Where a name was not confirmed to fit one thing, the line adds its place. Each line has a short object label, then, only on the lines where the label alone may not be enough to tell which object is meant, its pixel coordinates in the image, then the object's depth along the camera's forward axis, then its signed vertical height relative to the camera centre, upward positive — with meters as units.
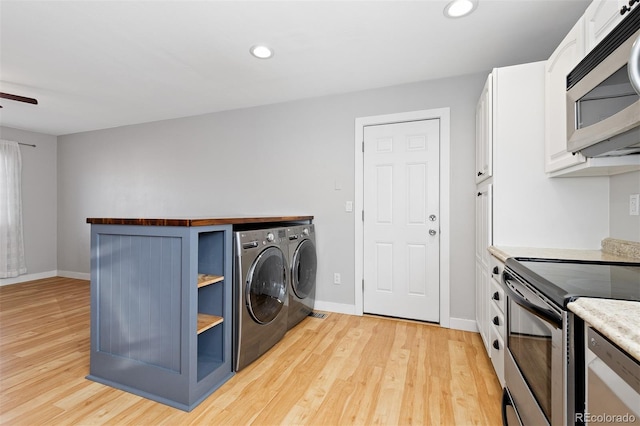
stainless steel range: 0.85 -0.41
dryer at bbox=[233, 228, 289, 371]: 1.91 -0.56
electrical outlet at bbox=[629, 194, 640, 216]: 1.57 +0.06
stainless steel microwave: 1.00 +0.45
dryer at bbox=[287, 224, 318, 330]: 2.63 -0.56
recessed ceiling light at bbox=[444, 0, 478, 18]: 1.77 +1.27
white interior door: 2.84 -0.07
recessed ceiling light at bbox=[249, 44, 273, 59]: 2.29 +1.28
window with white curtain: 4.27 -0.01
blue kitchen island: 1.62 -0.57
